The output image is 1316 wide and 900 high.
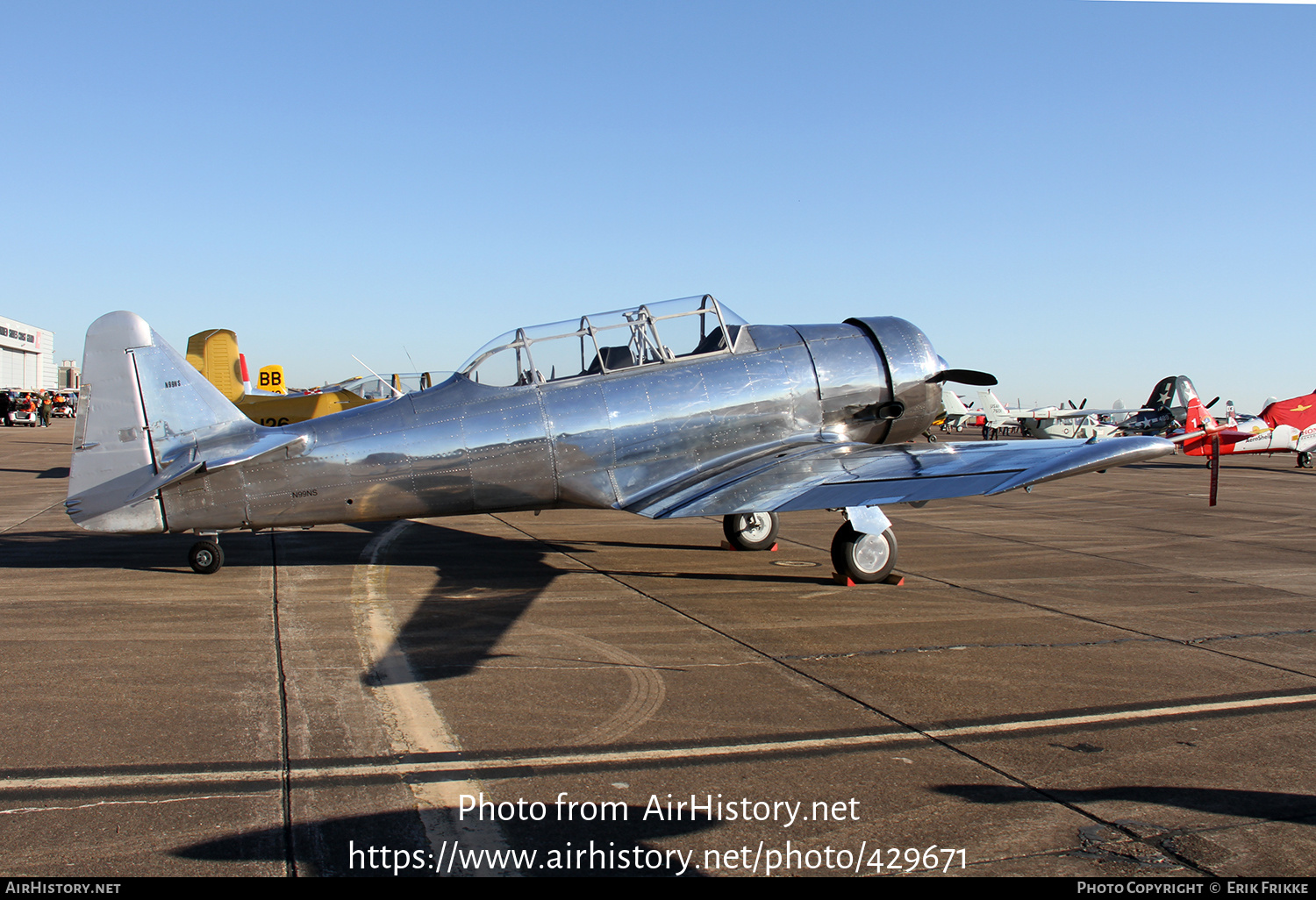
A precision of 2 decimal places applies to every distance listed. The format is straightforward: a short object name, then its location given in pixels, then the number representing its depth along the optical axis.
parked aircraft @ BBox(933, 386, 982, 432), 41.67
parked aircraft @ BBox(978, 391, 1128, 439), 38.44
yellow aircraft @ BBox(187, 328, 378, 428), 17.44
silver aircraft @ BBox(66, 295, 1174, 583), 8.07
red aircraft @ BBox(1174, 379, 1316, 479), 29.27
